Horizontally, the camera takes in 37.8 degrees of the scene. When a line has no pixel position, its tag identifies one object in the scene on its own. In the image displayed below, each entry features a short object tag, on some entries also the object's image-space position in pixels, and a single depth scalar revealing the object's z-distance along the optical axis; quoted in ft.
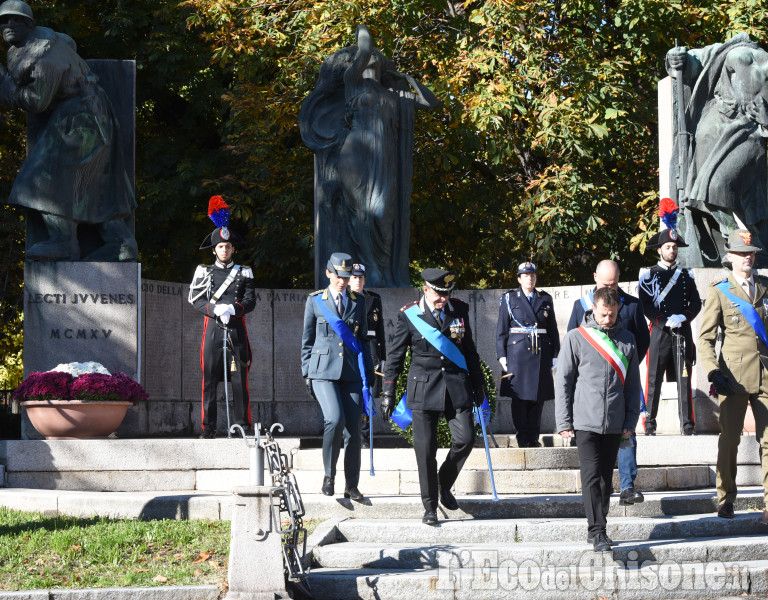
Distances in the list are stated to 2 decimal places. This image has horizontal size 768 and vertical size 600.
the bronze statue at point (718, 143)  44.96
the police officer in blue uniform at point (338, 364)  28.78
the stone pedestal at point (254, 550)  21.27
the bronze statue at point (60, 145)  40.06
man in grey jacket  24.34
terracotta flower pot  34.50
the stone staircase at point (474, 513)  22.72
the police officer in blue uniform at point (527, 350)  36.40
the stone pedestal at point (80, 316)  39.50
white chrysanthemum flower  35.76
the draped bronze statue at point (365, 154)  45.57
